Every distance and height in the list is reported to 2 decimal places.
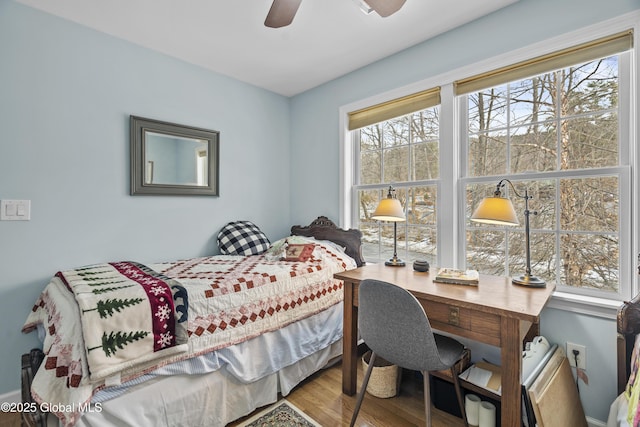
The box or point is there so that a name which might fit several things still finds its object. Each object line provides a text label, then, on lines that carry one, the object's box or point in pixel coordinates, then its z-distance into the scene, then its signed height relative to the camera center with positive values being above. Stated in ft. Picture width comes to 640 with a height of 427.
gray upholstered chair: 4.56 -1.92
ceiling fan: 5.02 +3.58
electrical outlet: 5.56 -2.65
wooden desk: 4.30 -1.61
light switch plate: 6.32 +0.04
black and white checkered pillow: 9.46 -0.90
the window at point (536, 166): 5.60 +1.04
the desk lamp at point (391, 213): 7.25 -0.02
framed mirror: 8.11 +1.56
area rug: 5.69 -4.00
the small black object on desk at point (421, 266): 6.68 -1.20
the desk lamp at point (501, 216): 5.35 -0.06
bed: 4.27 -2.19
